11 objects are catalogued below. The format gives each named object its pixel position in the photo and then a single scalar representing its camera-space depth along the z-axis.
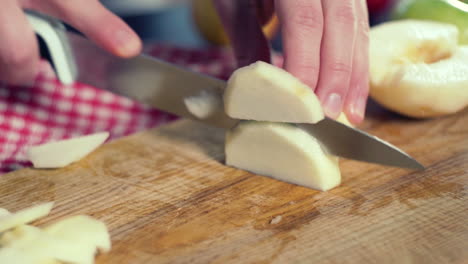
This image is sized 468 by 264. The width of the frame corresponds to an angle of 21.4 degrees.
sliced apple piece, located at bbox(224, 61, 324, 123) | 0.51
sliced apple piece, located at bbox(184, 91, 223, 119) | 0.55
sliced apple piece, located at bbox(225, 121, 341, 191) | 0.52
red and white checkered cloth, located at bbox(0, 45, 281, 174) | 0.62
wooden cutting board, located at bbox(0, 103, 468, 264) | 0.49
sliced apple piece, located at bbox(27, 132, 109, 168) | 0.55
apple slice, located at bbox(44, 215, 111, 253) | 0.48
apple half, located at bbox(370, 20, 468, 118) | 0.57
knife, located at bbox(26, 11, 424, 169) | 0.55
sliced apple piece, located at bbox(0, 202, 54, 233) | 0.49
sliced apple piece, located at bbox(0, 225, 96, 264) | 0.47
